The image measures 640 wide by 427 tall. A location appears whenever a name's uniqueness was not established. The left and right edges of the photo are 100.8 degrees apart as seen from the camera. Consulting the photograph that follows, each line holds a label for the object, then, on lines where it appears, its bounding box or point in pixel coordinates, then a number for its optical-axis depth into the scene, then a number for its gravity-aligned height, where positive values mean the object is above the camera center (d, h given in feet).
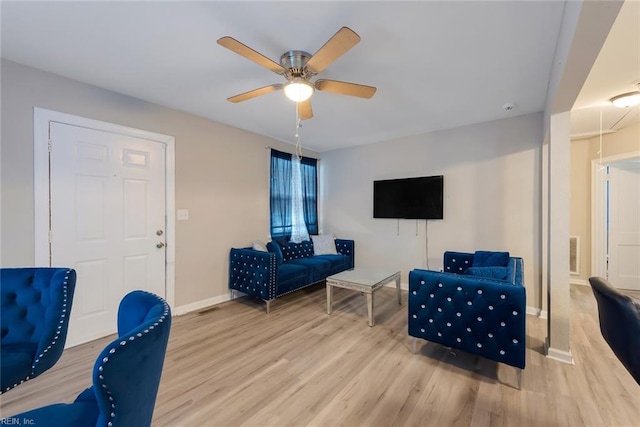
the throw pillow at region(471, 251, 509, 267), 9.27 -1.72
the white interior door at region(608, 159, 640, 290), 13.78 -0.73
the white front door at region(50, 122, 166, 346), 8.32 -0.17
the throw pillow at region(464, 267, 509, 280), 7.29 -1.69
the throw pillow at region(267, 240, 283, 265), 13.15 -1.78
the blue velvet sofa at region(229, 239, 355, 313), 11.05 -2.62
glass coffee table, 10.02 -2.73
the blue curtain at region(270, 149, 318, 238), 14.93 +1.15
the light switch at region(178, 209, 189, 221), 10.98 -0.04
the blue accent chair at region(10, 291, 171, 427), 2.61 -1.74
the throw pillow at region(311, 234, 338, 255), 15.76 -1.94
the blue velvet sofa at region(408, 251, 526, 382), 6.23 -2.52
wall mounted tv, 13.33 +0.78
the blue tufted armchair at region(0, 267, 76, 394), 4.75 -1.88
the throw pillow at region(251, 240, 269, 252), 12.86 -1.65
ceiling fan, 5.53 +3.47
